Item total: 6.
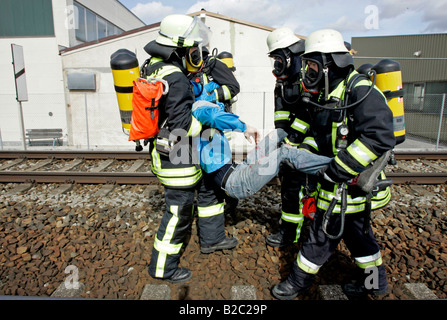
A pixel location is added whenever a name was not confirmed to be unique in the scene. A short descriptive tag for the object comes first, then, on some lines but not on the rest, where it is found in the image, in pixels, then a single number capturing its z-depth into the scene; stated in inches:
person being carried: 112.3
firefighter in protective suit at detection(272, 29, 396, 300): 95.7
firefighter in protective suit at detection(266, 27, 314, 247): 154.8
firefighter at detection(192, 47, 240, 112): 176.9
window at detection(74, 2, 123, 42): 638.5
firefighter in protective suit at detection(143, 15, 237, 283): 114.5
